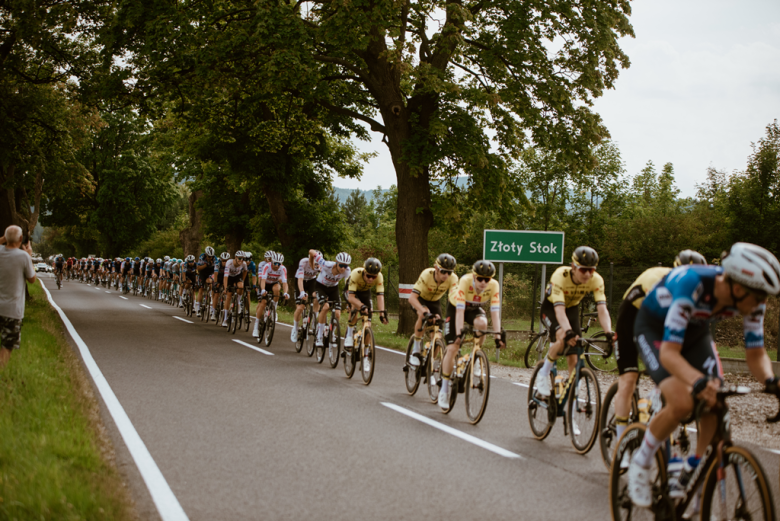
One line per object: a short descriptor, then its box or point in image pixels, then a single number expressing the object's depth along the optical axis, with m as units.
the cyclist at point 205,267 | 21.75
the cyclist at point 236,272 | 18.30
